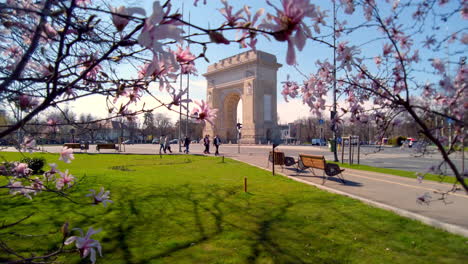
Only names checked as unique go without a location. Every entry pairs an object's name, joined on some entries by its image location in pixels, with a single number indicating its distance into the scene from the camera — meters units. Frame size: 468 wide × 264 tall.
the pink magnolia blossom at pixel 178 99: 2.04
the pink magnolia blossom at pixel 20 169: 3.25
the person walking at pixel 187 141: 25.16
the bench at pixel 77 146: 27.10
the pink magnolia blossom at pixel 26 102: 2.31
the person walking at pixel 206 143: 24.09
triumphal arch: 47.25
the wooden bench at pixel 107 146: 26.98
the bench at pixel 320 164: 9.03
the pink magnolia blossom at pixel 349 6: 2.73
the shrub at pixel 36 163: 9.95
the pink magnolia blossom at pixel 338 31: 3.32
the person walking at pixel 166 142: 23.55
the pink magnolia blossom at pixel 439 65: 2.66
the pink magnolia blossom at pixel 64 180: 3.11
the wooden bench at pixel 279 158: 12.06
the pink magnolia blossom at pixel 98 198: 2.29
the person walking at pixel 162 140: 24.04
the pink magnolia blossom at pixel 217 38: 1.33
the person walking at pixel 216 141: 22.88
